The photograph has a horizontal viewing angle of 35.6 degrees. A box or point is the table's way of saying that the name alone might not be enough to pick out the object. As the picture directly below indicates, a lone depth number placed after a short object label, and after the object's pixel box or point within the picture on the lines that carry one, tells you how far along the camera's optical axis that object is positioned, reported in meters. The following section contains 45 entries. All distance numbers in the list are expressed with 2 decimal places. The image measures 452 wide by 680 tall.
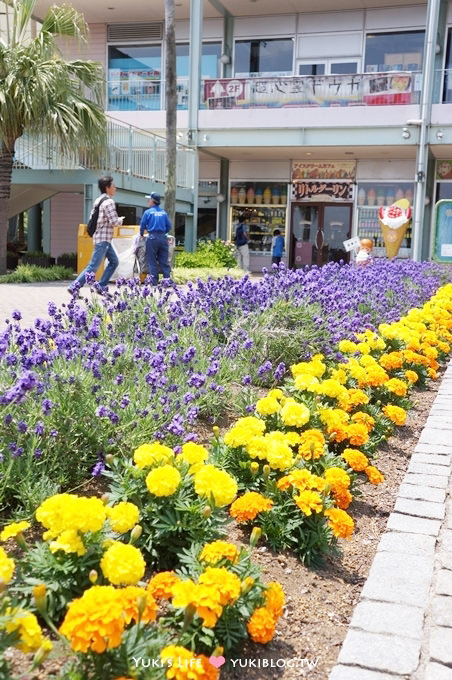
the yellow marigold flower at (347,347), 5.12
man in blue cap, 11.60
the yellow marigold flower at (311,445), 3.17
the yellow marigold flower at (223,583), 1.90
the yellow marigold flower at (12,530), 2.01
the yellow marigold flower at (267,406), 3.46
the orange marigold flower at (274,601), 2.11
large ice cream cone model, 19.14
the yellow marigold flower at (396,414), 4.32
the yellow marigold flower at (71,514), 1.98
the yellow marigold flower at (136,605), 1.72
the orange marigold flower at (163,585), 2.07
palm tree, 14.30
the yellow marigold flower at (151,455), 2.52
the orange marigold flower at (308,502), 2.67
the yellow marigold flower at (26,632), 1.62
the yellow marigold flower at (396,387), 4.69
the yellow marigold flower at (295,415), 3.39
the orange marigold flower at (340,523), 2.74
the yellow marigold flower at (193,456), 2.59
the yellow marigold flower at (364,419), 3.98
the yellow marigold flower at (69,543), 1.97
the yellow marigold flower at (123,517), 2.12
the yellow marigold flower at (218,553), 2.14
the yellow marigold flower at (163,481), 2.32
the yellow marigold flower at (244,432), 2.98
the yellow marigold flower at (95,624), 1.59
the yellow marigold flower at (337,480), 2.99
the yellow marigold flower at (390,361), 5.27
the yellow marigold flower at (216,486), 2.37
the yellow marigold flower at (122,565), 1.84
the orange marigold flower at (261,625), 2.03
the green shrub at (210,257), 18.58
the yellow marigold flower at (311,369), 4.25
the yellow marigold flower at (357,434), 3.61
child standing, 21.30
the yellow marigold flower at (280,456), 2.86
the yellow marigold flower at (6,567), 1.77
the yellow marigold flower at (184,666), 1.71
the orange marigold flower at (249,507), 2.65
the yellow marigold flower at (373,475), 3.45
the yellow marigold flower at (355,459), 3.38
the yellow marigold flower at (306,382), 3.96
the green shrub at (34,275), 14.88
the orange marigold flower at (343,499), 3.00
